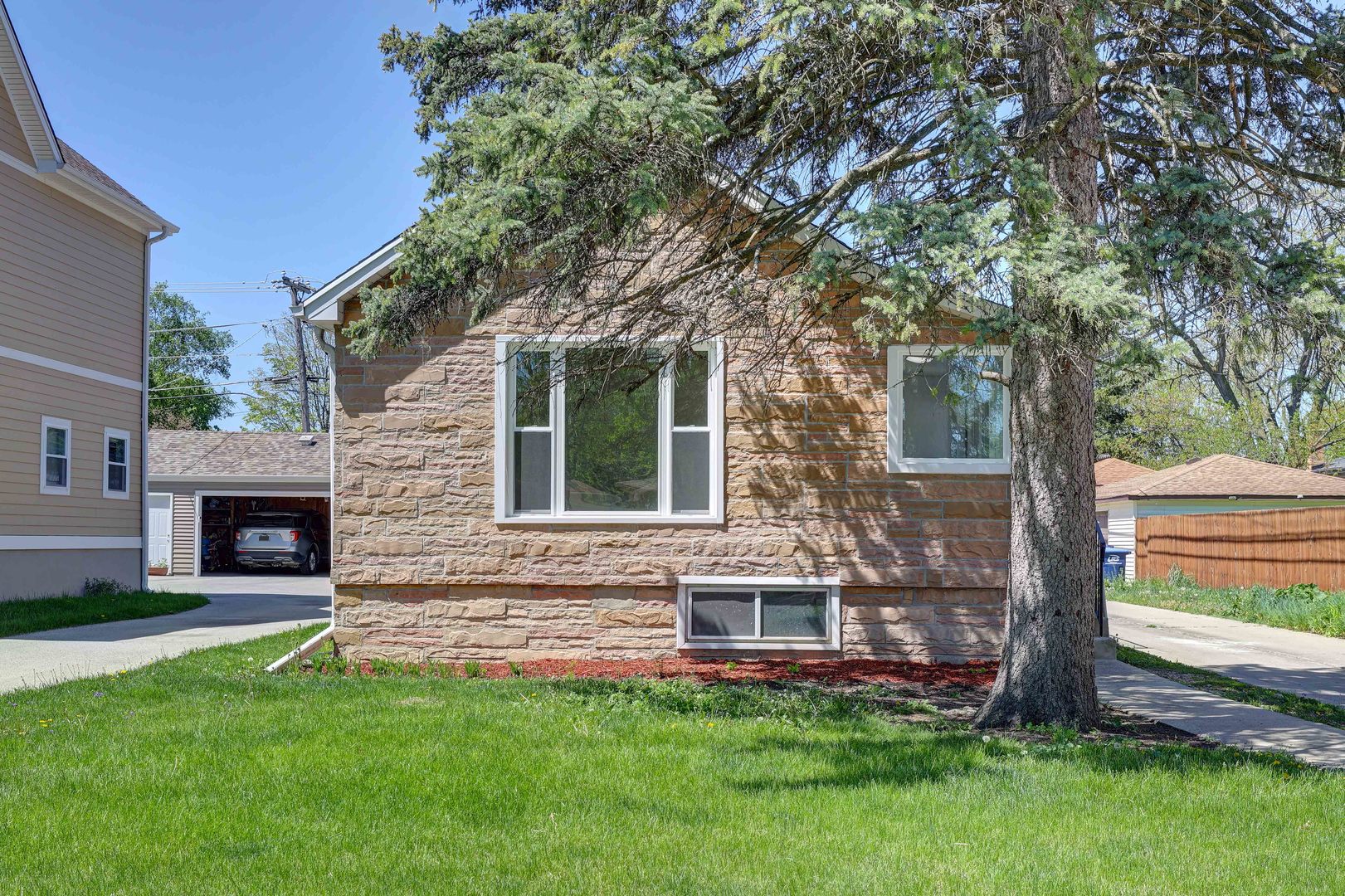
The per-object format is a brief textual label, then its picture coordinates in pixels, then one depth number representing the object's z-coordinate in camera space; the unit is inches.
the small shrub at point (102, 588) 687.7
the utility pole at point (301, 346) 1374.3
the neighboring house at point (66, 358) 631.2
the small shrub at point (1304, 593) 649.0
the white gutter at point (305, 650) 369.7
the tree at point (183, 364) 1951.3
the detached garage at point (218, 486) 1010.7
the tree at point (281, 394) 1894.7
